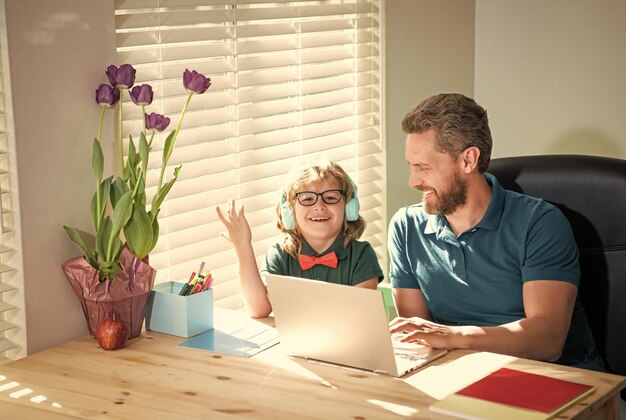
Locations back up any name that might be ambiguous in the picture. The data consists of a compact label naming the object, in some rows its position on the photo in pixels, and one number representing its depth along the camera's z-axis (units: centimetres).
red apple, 233
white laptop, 210
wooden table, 193
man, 252
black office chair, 255
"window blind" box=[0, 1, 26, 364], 227
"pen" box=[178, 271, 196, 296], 249
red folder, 185
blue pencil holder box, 244
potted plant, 237
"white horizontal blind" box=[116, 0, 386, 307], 277
